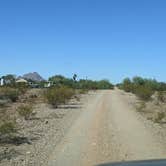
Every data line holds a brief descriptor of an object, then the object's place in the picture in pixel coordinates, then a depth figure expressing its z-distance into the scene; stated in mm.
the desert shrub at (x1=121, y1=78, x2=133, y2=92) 78907
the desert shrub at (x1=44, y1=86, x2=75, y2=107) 29219
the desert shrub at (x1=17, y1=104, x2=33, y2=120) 19430
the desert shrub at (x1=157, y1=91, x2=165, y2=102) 41465
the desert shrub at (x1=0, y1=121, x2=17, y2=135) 12318
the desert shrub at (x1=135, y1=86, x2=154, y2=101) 40507
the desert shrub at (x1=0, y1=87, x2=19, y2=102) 38315
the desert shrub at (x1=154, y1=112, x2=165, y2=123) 18303
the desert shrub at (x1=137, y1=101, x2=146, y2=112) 25640
